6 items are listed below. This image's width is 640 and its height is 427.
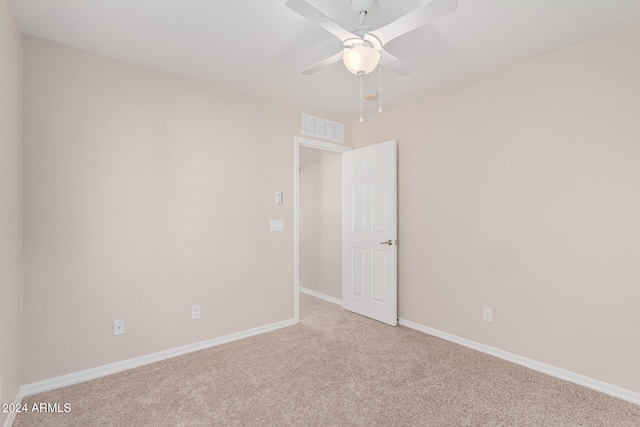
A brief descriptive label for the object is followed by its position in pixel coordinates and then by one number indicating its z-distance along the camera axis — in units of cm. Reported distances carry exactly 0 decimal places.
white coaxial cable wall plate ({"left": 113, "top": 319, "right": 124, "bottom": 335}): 240
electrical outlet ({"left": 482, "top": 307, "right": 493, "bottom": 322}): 272
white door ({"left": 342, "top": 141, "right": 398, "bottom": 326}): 344
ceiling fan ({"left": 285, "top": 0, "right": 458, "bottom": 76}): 144
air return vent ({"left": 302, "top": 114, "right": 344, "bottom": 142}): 360
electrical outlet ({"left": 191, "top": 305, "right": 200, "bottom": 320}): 280
